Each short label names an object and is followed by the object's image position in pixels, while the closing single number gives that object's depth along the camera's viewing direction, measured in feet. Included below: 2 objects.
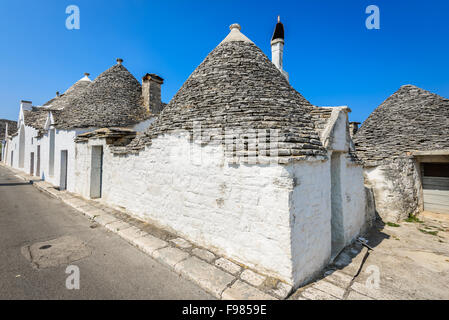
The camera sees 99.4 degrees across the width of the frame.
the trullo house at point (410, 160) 23.98
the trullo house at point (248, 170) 10.62
